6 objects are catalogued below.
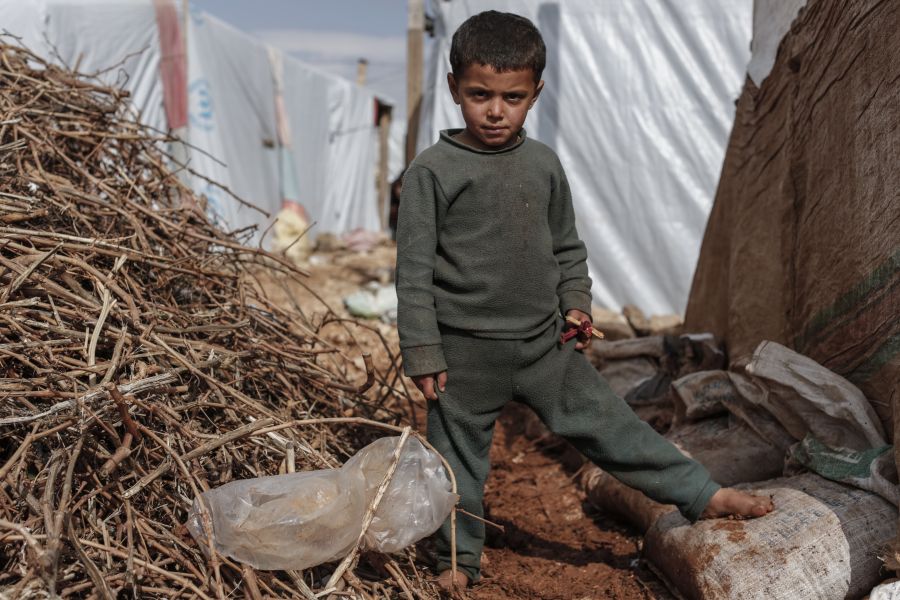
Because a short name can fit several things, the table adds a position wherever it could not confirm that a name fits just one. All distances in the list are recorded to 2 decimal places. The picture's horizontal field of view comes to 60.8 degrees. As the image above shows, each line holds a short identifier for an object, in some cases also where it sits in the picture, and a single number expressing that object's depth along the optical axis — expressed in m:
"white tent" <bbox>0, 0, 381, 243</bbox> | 6.74
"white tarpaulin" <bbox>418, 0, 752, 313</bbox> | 5.87
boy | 1.89
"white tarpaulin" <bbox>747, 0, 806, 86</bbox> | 2.77
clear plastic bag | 1.63
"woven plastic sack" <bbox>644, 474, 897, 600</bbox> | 1.82
